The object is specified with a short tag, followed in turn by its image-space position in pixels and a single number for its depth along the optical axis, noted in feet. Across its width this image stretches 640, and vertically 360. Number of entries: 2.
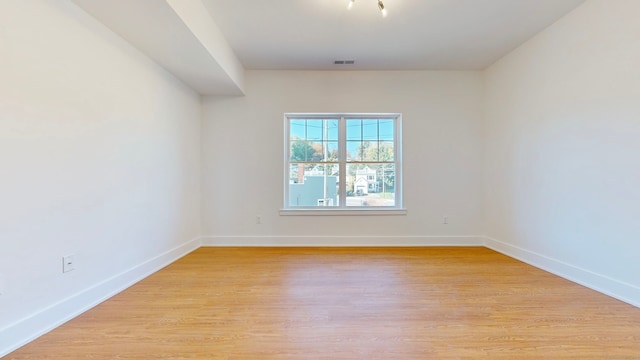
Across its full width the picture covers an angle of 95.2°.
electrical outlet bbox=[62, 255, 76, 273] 6.73
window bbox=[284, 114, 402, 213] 14.80
